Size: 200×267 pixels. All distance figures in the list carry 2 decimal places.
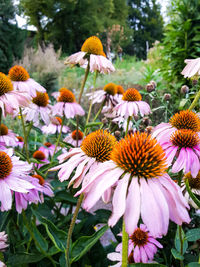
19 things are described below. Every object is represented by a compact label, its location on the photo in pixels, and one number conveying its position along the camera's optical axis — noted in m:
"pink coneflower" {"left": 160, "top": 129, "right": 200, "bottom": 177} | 0.24
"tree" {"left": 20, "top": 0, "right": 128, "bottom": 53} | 11.76
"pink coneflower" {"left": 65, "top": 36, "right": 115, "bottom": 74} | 0.44
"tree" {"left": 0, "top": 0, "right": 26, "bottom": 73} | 5.11
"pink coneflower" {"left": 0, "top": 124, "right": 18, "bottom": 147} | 0.48
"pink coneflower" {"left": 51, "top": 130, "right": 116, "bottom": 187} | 0.24
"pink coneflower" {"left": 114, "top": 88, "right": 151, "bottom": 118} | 0.45
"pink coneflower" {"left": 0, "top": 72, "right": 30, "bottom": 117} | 0.34
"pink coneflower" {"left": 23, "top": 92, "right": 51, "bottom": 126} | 0.49
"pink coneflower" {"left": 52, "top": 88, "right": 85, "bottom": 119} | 0.49
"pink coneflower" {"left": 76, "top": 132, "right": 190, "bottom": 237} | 0.16
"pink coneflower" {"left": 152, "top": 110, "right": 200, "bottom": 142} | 0.29
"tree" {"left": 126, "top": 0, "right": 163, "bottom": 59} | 19.58
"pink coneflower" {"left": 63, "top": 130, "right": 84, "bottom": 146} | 0.58
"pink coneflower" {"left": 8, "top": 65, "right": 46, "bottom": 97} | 0.42
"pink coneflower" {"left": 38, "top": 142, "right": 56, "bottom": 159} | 0.59
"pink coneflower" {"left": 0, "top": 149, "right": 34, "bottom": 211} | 0.27
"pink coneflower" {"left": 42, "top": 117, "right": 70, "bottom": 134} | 0.65
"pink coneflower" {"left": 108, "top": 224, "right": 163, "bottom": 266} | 0.29
